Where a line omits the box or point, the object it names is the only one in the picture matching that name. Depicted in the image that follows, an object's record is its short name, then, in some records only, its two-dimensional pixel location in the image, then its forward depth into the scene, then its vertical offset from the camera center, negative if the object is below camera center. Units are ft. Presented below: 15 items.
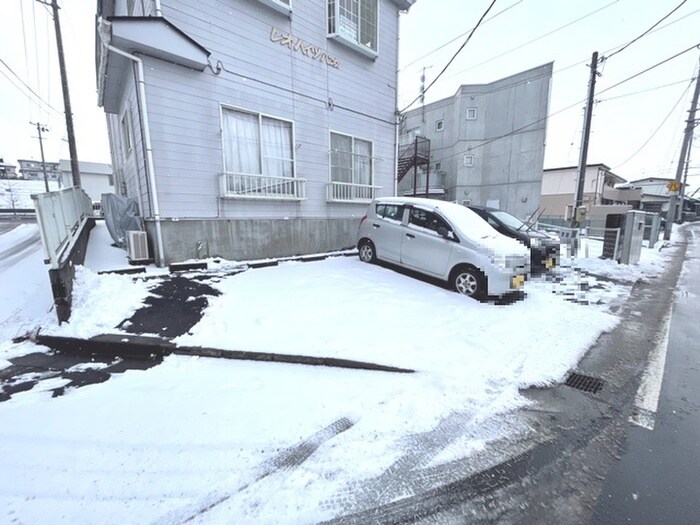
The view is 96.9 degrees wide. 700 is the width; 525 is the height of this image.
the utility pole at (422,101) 84.37 +28.46
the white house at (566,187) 93.81 +5.97
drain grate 9.96 -5.78
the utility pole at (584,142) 36.24 +7.85
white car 17.29 -2.33
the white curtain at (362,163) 32.45 +4.87
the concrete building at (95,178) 116.67 +12.79
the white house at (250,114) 19.63 +7.41
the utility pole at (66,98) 40.16 +15.26
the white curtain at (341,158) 30.12 +5.03
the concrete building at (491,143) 67.10 +14.98
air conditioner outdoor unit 20.23 -2.22
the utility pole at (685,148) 52.88 +10.26
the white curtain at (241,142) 23.00 +5.10
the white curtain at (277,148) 25.04 +5.09
